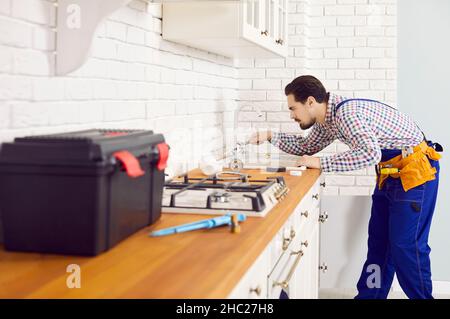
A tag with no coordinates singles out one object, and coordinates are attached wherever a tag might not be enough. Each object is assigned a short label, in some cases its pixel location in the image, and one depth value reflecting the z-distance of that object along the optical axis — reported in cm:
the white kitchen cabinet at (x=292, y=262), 156
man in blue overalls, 328
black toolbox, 139
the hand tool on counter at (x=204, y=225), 165
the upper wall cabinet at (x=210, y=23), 259
